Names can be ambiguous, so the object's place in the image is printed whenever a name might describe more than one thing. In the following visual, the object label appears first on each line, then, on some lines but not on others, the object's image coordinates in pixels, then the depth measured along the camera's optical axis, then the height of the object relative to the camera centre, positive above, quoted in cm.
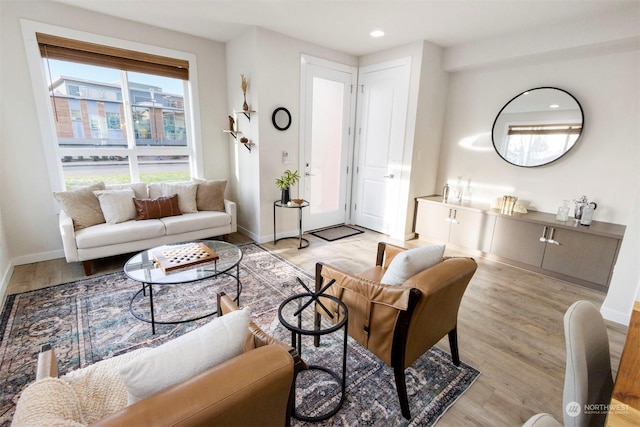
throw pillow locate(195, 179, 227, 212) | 379 -63
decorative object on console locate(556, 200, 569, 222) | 322 -61
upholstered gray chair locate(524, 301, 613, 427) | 91 -68
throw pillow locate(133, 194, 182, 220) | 334 -71
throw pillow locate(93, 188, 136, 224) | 315 -66
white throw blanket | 79 -88
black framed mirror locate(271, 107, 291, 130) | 378 +36
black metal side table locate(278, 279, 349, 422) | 146 -86
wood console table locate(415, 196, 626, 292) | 291 -93
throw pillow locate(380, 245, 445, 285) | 155 -59
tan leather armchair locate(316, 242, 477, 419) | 139 -79
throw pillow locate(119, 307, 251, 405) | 84 -62
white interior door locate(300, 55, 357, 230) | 411 +15
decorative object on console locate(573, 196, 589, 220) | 314 -52
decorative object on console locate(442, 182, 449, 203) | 407 -55
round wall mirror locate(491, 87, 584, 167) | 330 +32
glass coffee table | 212 -94
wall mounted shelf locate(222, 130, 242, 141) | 406 +17
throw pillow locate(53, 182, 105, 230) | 298 -64
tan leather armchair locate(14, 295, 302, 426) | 73 -64
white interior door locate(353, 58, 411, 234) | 406 +13
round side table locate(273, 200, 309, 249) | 386 -91
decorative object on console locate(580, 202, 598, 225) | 304 -57
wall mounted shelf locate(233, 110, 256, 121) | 370 +41
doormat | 435 -125
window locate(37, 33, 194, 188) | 320 +35
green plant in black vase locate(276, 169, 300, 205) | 383 -45
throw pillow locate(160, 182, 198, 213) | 364 -59
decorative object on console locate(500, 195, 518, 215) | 358 -59
